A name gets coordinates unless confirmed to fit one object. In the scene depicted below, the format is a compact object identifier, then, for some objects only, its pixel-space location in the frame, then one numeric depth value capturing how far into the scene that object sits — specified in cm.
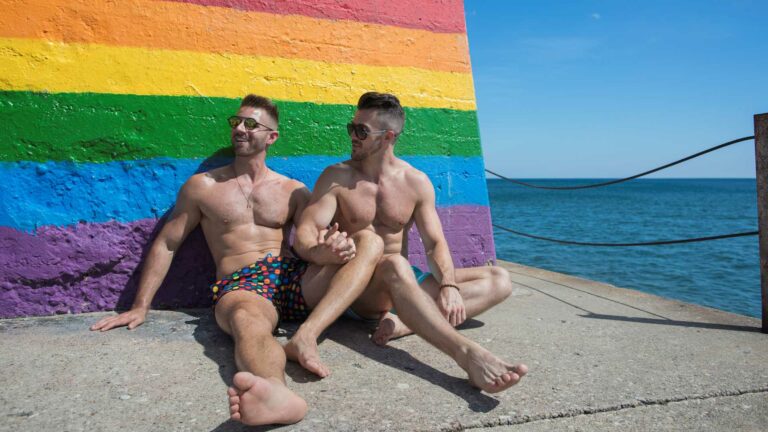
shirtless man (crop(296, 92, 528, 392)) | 299
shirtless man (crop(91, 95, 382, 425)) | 271
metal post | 335
